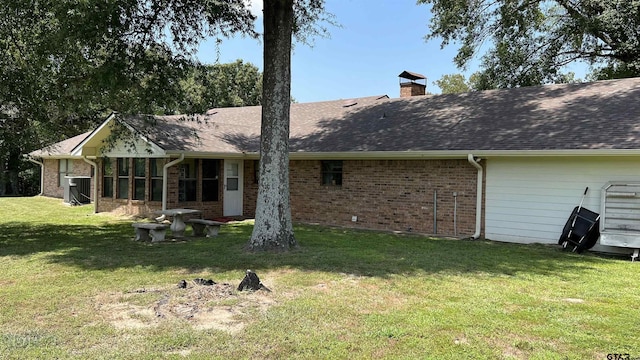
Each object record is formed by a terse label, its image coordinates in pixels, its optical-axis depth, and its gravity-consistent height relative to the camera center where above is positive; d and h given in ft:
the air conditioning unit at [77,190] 67.21 -3.49
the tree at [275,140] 30.01 +1.86
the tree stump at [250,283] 19.90 -4.85
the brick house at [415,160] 34.40 +0.93
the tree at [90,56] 30.17 +7.70
